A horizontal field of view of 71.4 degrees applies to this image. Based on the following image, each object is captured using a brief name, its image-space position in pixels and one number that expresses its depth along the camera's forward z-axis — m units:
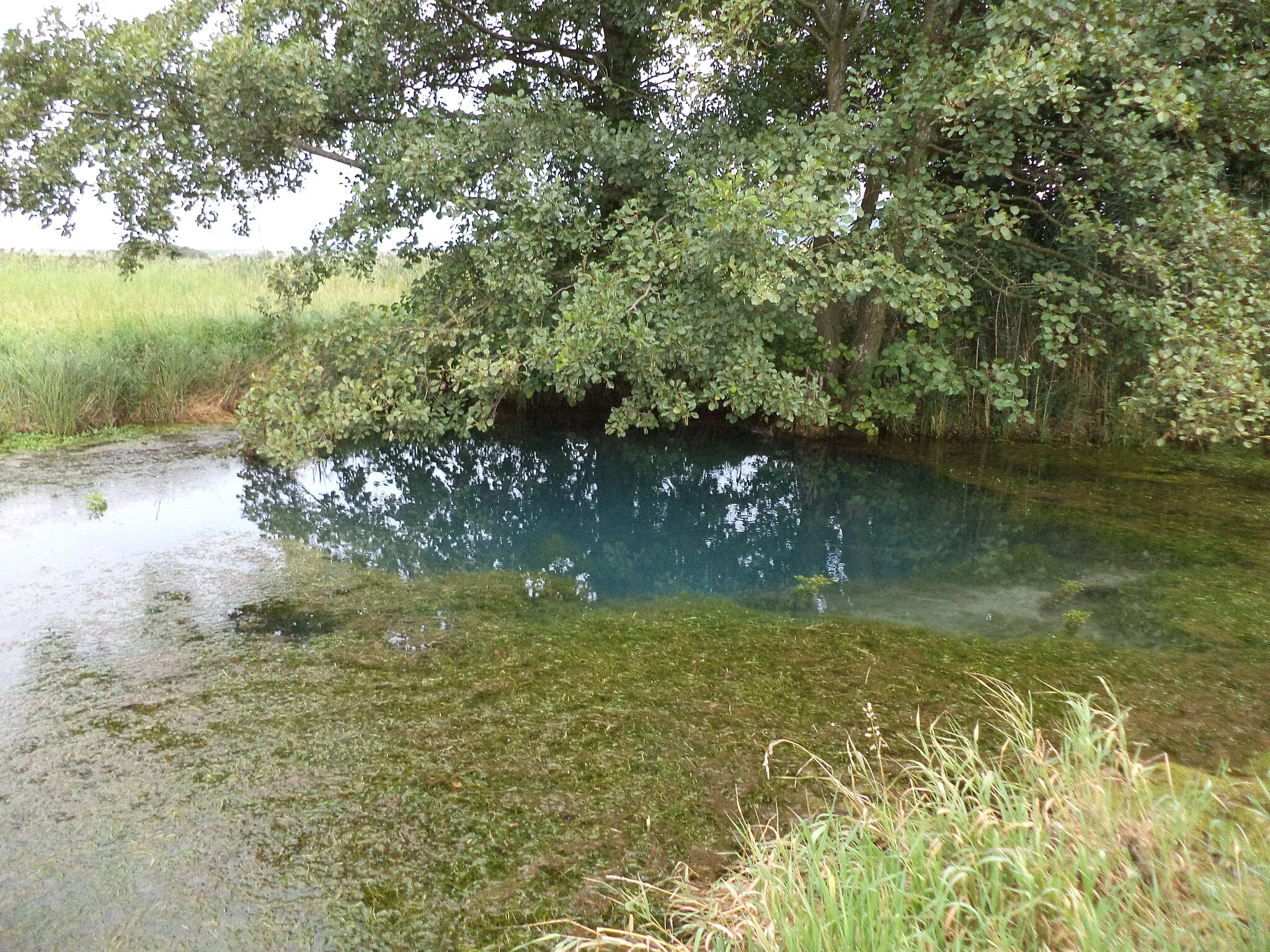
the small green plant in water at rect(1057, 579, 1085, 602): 4.60
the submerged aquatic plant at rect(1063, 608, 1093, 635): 4.15
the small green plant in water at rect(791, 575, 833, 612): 4.62
